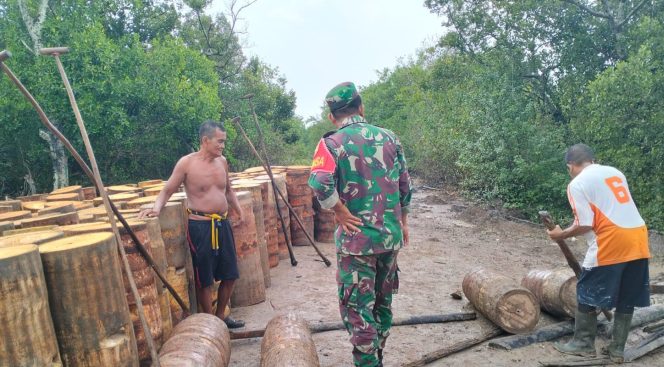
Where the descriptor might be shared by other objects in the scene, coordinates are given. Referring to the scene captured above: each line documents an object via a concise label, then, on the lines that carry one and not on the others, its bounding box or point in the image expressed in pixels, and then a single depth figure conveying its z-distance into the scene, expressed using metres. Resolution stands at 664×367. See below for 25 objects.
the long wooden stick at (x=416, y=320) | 4.48
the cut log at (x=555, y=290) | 4.45
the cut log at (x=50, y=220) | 3.71
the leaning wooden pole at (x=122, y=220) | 2.71
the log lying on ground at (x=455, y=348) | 3.85
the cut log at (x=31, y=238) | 2.71
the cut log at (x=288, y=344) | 3.06
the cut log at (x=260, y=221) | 5.90
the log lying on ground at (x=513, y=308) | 4.27
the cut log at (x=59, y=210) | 4.44
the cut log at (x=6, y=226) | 3.65
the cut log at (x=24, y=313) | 2.10
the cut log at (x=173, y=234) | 4.30
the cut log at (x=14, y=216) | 4.16
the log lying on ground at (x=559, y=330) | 4.12
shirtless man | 4.41
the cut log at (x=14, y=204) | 5.37
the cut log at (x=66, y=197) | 6.42
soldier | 3.14
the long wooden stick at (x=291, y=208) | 6.99
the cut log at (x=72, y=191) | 6.97
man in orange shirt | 3.68
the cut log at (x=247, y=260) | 5.23
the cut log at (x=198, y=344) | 2.86
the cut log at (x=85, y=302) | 2.40
